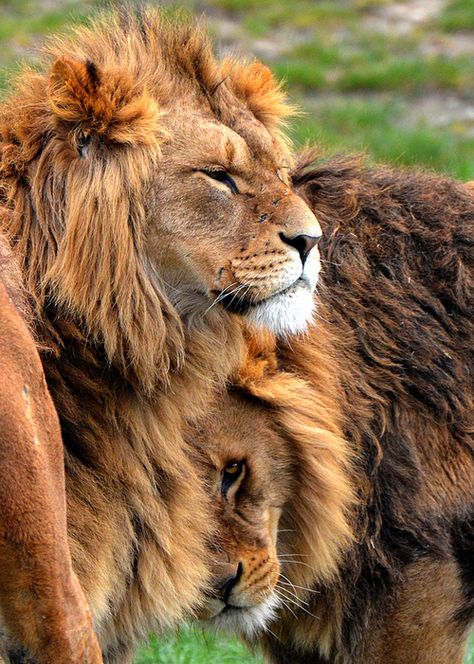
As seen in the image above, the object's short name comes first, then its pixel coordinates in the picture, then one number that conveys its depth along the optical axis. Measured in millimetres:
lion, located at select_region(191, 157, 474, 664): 9648
